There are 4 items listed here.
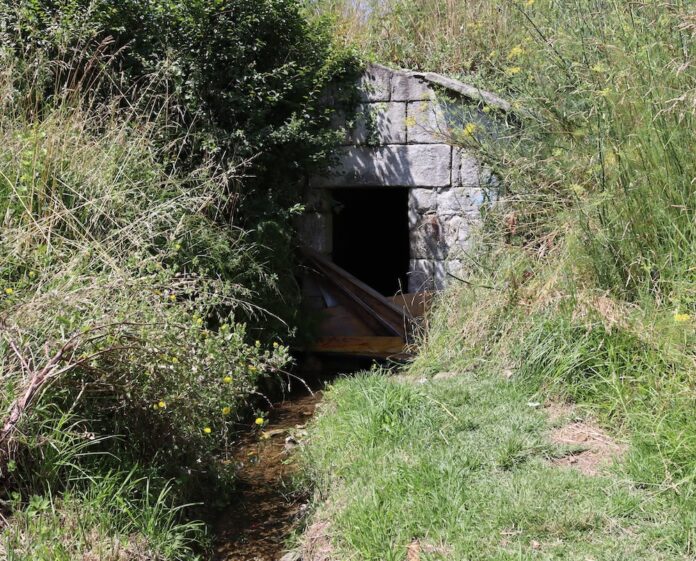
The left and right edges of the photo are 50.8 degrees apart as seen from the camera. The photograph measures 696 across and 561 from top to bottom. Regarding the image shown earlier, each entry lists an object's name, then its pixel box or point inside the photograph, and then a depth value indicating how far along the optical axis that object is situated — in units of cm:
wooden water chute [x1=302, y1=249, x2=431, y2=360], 712
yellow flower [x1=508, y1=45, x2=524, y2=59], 551
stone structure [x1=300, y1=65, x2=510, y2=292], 717
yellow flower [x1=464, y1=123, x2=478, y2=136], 578
